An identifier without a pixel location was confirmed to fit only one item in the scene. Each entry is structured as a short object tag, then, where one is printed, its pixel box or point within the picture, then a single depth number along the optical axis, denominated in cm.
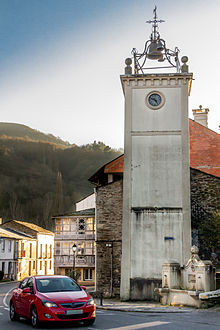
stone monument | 1697
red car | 1084
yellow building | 5434
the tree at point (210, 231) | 2348
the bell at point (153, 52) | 2591
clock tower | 2398
